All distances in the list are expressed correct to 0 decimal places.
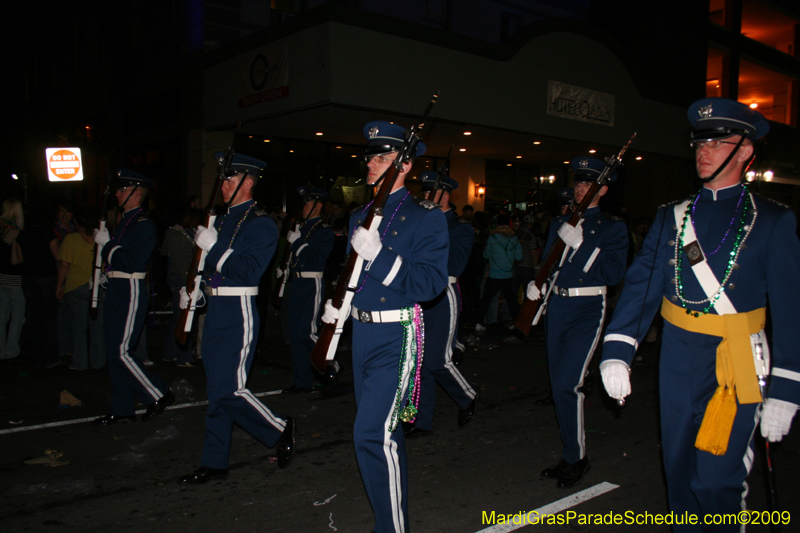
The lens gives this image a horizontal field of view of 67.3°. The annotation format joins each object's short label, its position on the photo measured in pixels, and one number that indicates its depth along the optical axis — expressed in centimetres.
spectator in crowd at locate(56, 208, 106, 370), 738
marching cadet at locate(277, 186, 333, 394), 655
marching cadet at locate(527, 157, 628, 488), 421
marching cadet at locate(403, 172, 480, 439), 530
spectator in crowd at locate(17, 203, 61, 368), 751
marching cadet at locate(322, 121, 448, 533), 300
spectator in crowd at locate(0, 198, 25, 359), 762
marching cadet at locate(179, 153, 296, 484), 414
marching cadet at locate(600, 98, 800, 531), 251
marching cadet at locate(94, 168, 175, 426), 527
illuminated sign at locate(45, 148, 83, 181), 1816
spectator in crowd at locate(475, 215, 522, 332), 1008
